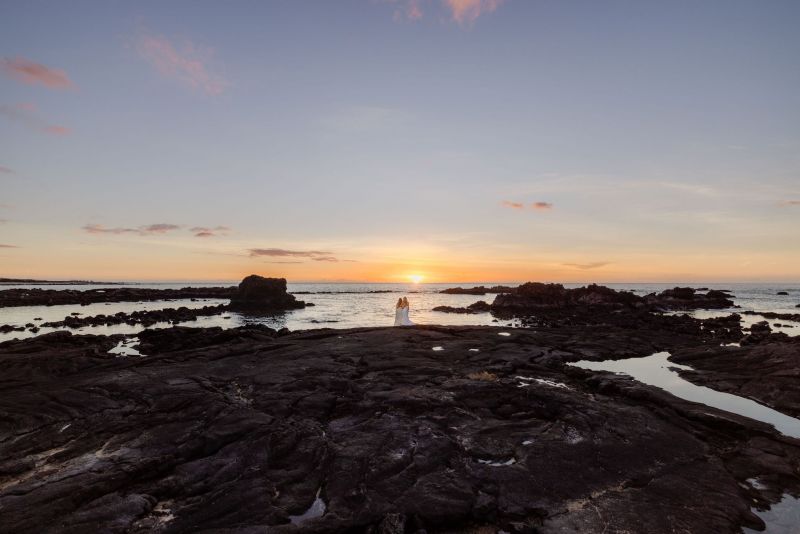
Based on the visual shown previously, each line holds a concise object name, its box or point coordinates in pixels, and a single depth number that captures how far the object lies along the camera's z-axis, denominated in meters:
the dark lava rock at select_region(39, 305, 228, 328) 49.94
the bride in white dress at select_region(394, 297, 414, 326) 38.28
